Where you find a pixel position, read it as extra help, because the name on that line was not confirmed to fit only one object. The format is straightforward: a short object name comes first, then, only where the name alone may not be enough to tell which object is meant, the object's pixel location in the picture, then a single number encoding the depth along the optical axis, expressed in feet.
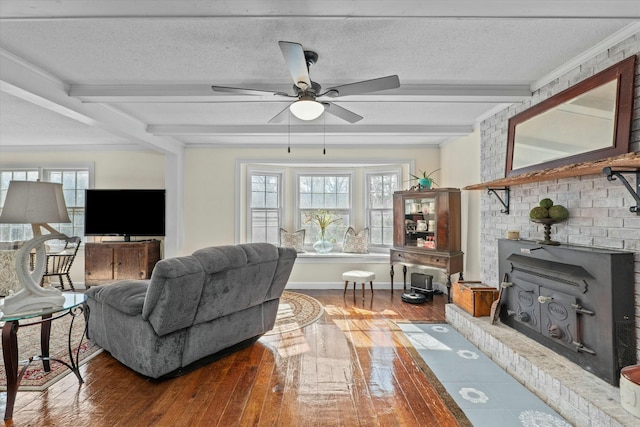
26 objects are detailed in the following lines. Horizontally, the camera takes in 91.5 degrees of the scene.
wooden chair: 15.64
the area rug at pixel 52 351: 7.65
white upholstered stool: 14.71
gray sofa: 7.16
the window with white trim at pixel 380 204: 18.21
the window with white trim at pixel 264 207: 18.25
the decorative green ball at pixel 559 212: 7.99
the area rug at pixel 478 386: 6.36
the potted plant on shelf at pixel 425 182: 14.97
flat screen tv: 16.51
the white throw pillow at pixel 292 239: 18.07
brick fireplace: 6.20
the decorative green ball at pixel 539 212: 8.23
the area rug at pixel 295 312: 11.52
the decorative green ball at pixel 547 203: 8.25
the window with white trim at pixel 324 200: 18.84
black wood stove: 6.34
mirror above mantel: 6.65
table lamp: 7.04
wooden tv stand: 15.71
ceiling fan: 6.78
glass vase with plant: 18.16
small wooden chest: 10.45
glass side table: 6.34
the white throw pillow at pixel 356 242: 17.94
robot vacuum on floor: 14.42
